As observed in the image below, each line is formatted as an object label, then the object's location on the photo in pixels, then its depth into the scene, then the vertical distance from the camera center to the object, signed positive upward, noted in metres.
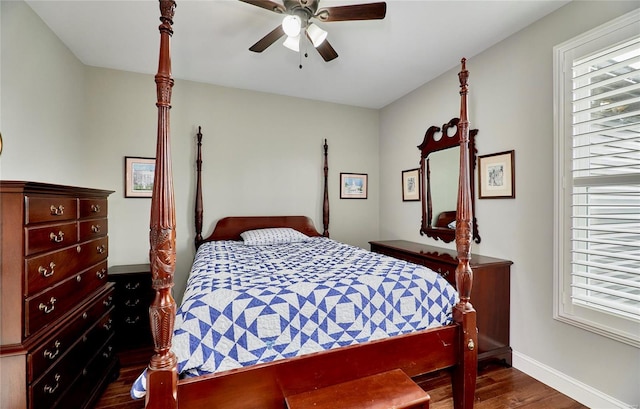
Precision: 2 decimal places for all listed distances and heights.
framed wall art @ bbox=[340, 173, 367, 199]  4.16 +0.27
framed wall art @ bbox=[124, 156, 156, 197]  3.13 +0.30
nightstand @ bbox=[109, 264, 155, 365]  2.59 -1.03
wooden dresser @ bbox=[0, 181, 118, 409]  1.29 -0.50
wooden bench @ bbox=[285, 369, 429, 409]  1.26 -0.89
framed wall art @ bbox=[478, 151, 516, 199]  2.45 +0.25
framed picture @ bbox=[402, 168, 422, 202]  3.57 +0.23
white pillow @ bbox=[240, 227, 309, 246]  3.13 -0.38
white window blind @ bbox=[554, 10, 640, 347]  1.74 +0.16
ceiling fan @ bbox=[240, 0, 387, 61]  1.86 +1.28
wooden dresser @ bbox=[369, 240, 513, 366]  2.35 -0.81
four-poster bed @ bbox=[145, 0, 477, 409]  1.11 -0.75
